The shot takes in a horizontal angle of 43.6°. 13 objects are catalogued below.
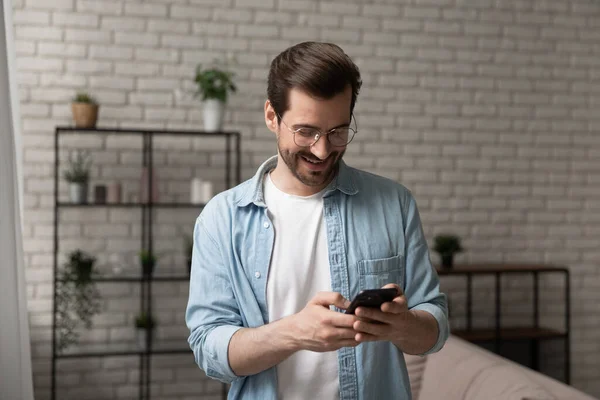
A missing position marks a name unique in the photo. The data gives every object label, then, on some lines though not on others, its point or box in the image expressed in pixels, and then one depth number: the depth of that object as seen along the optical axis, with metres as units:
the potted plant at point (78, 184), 4.16
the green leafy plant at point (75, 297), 4.15
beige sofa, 2.70
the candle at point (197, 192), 4.34
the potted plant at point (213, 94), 4.29
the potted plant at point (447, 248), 4.58
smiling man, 1.60
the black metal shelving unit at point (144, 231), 4.12
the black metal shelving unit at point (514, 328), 4.60
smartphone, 1.40
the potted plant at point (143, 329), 4.24
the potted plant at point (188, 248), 4.33
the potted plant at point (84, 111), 4.13
